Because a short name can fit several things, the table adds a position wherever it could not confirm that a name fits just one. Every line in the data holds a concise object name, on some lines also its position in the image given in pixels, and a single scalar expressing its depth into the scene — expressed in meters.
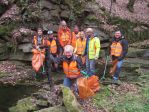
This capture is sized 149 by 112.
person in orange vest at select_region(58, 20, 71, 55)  6.94
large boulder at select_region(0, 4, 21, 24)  7.91
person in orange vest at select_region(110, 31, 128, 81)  5.81
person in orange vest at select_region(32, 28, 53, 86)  6.13
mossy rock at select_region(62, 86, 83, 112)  4.06
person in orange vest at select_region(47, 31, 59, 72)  6.73
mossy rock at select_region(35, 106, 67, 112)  4.22
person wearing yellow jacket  5.83
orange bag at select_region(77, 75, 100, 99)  4.54
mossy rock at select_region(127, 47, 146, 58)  8.55
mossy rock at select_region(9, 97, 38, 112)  4.46
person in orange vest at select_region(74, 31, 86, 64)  6.25
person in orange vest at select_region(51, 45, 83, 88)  4.50
